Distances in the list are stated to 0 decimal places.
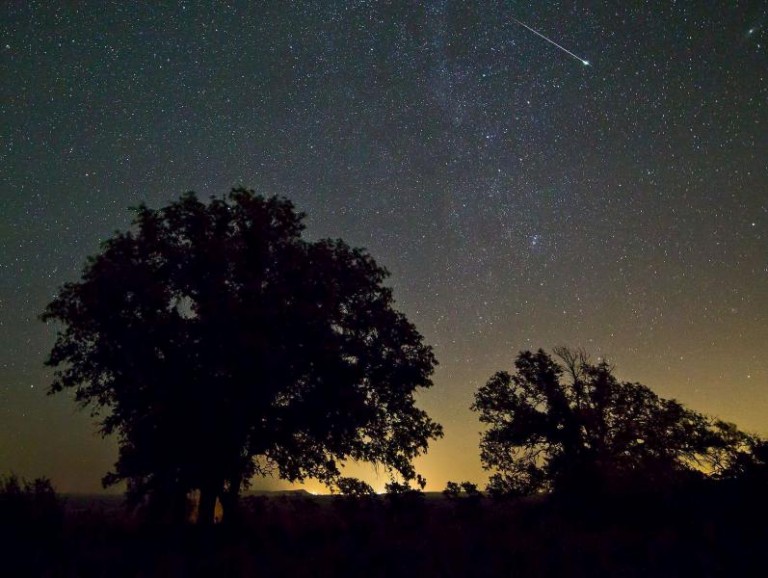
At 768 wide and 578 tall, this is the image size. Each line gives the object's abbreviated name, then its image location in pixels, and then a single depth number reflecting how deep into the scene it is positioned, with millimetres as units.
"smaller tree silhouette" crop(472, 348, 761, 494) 25422
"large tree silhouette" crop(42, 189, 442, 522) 13695
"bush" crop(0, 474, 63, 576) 7492
